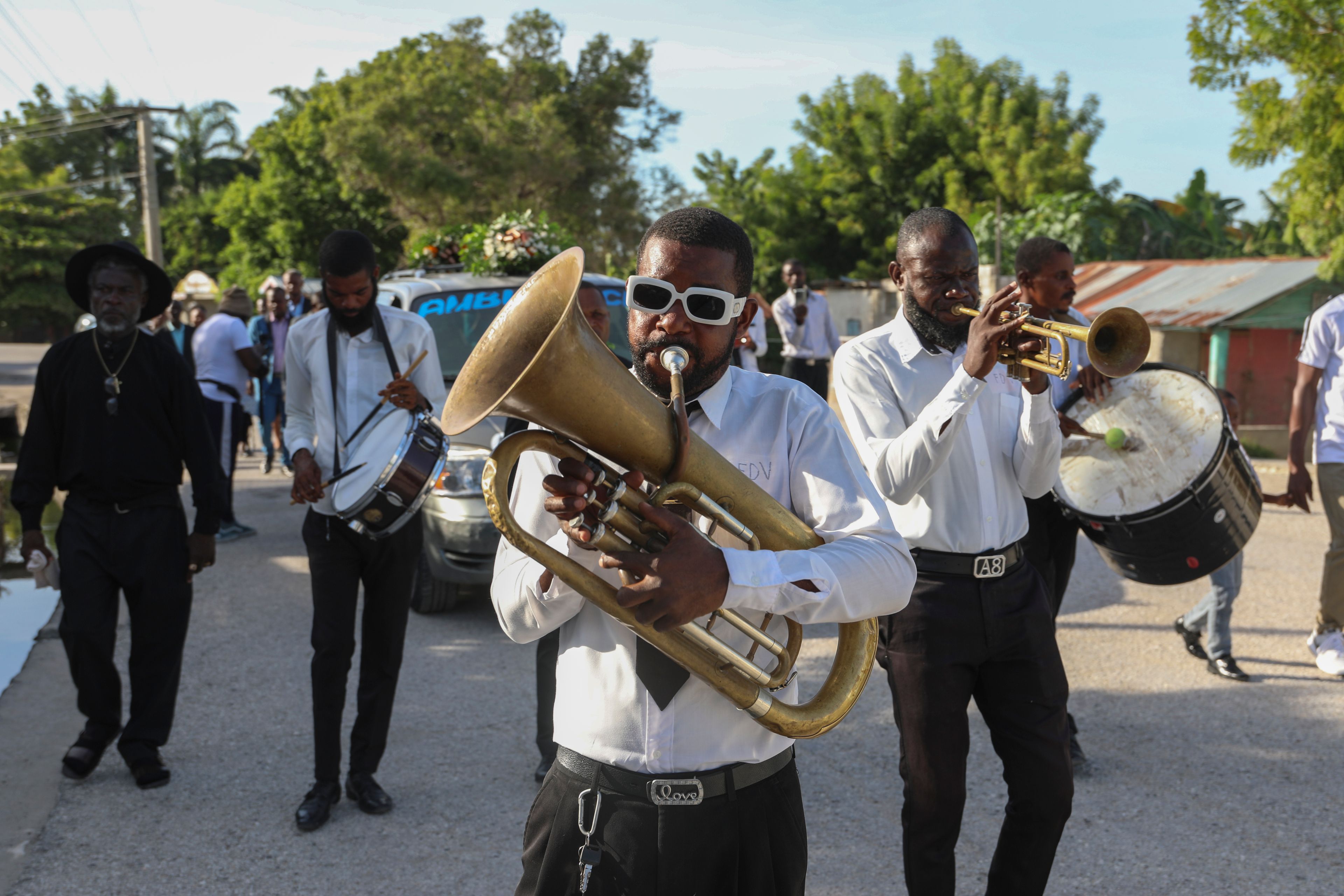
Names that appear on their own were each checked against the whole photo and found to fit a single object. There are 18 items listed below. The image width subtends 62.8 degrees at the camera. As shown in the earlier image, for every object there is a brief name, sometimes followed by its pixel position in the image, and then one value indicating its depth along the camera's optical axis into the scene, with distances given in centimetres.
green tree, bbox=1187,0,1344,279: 1170
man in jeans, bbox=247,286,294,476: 1122
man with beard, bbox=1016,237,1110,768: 425
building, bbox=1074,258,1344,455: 1641
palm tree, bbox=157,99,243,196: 5838
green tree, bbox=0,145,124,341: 4150
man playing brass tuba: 196
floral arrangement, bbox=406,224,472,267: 902
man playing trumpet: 288
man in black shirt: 437
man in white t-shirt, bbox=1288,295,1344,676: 532
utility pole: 2477
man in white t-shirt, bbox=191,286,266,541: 905
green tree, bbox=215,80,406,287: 3300
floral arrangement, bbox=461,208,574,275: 801
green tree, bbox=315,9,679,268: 2495
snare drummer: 411
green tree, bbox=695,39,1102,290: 3200
